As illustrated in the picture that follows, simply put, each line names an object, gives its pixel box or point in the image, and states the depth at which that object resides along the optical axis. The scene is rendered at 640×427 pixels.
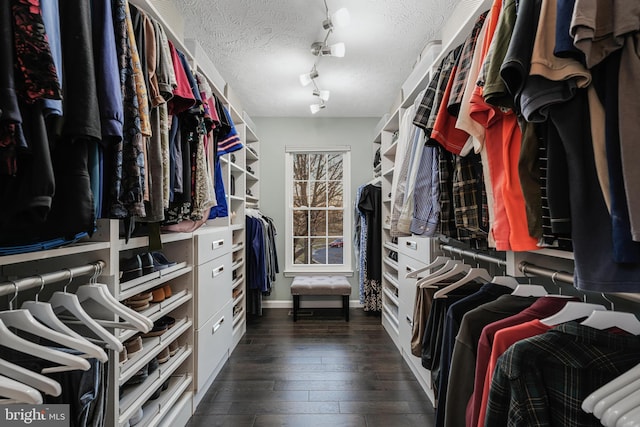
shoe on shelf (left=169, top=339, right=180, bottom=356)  1.78
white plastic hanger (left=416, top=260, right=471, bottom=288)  1.62
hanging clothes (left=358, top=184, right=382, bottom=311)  3.60
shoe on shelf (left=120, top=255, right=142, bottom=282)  1.38
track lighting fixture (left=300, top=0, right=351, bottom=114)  1.97
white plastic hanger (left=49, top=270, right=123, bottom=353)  0.90
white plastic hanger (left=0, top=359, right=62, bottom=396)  0.68
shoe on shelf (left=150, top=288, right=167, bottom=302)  1.62
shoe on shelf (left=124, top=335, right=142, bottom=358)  1.39
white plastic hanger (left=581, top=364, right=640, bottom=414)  0.65
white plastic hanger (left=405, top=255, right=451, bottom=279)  1.86
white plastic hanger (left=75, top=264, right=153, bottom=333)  1.01
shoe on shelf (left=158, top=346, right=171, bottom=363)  1.65
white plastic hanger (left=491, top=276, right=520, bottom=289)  1.29
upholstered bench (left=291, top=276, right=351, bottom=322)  3.55
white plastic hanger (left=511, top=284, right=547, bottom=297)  1.14
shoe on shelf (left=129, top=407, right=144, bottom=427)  1.41
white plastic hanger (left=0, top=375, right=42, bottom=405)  0.61
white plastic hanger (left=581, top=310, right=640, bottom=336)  0.82
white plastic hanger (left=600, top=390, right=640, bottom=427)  0.60
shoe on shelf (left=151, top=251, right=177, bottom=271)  1.64
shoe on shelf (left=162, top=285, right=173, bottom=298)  1.72
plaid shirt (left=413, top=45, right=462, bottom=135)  1.32
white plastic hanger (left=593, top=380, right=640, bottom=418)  0.63
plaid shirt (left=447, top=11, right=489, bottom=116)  1.15
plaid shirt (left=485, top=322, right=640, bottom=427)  0.73
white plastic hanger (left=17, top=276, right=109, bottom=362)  0.80
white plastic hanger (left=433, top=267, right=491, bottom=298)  1.46
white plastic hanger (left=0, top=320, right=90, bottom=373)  0.71
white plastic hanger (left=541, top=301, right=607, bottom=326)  0.90
